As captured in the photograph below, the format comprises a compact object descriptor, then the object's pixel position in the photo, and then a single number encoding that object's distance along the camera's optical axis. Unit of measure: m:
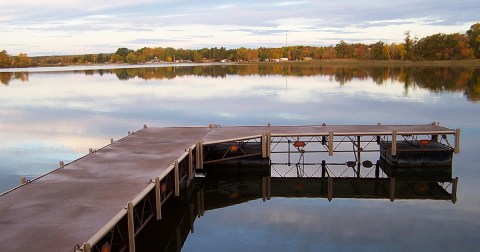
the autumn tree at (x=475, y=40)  106.45
